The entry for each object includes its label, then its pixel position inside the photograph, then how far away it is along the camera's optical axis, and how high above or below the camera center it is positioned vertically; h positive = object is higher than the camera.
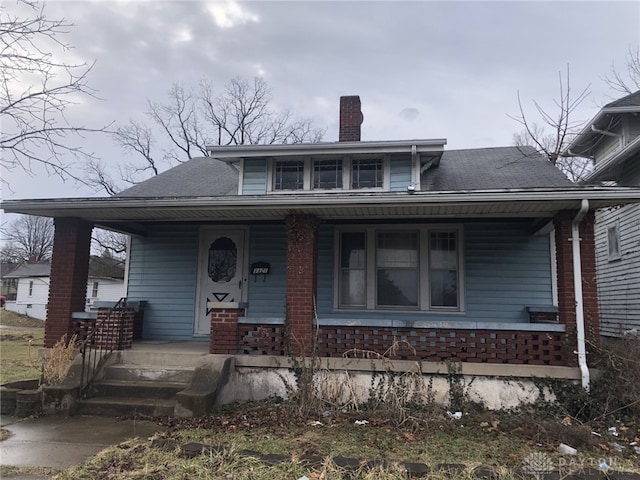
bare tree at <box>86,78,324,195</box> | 26.20 +10.04
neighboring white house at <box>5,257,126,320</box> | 31.86 +0.31
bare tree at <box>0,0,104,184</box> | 5.48 +2.72
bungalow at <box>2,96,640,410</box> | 6.27 +0.75
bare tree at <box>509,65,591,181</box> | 13.71 +6.16
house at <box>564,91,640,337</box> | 10.69 +2.27
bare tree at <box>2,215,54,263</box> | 50.62 +6.14
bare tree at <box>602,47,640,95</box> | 15.21 +7.97
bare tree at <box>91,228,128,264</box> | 30.82 +3.53
